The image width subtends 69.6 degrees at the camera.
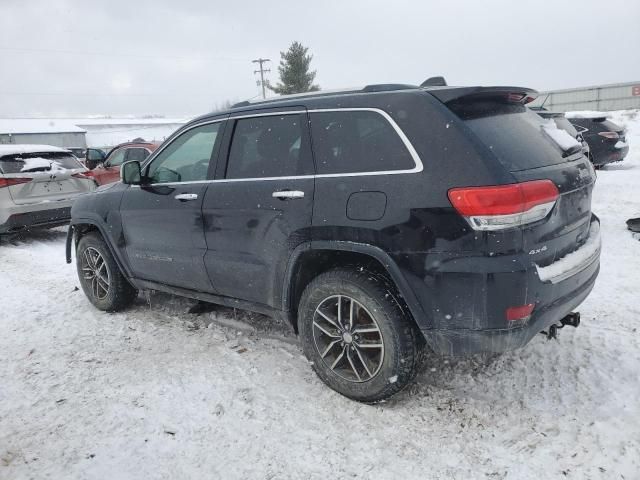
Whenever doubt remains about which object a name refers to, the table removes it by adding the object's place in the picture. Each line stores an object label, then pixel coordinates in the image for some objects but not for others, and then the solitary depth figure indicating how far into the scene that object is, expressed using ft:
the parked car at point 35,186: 23.67
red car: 34.60
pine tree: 124.98
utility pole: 182.80
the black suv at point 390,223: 7.72
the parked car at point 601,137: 37.52
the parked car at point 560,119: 27.50
